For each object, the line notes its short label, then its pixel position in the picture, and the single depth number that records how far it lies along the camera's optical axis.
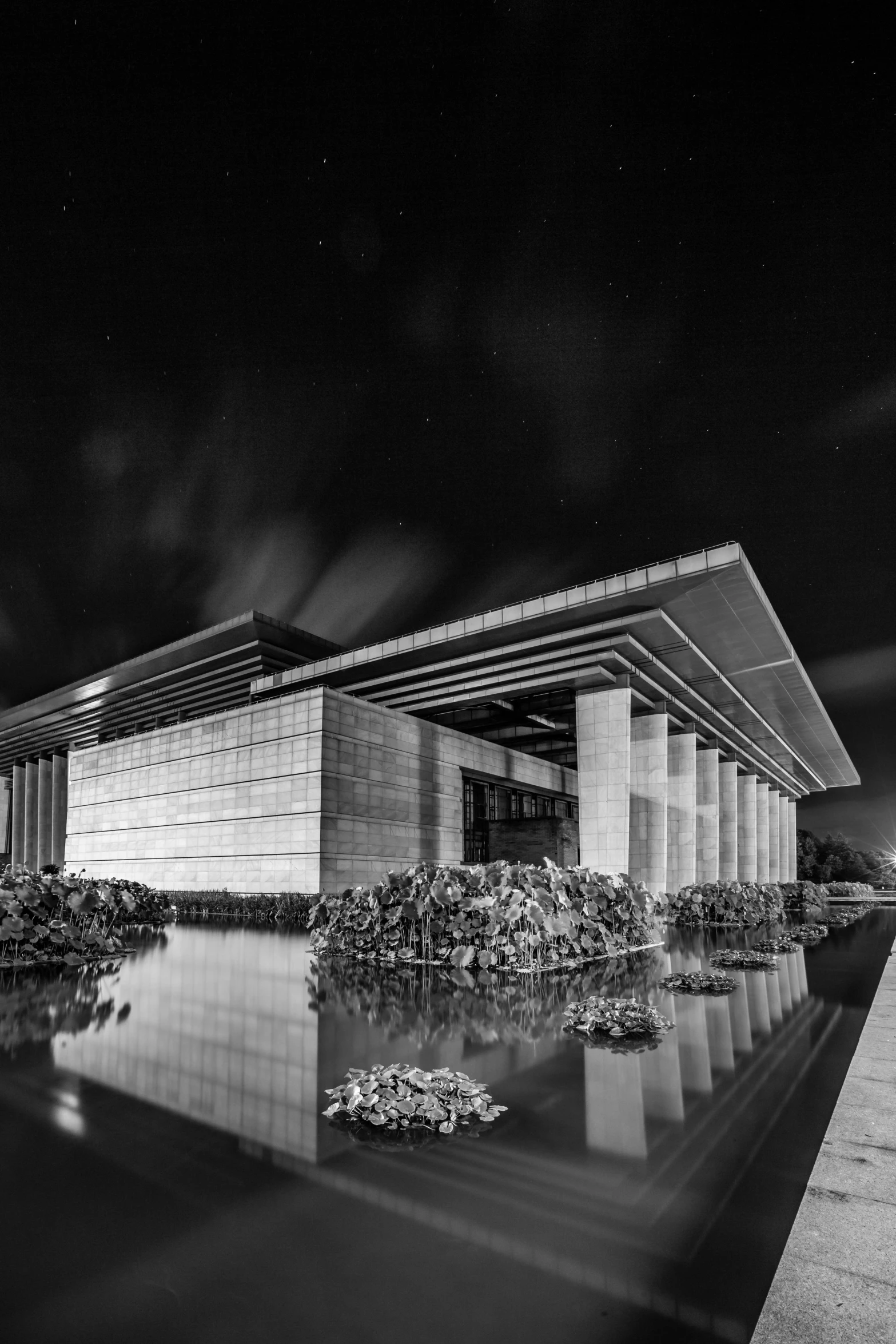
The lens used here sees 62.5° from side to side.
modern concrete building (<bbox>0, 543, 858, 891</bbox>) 31.31
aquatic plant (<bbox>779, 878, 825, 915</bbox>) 33.44
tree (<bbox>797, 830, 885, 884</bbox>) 83.38
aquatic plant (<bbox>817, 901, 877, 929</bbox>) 26.87
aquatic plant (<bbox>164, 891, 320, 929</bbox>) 28.06
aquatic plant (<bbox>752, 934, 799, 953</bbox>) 16.14
